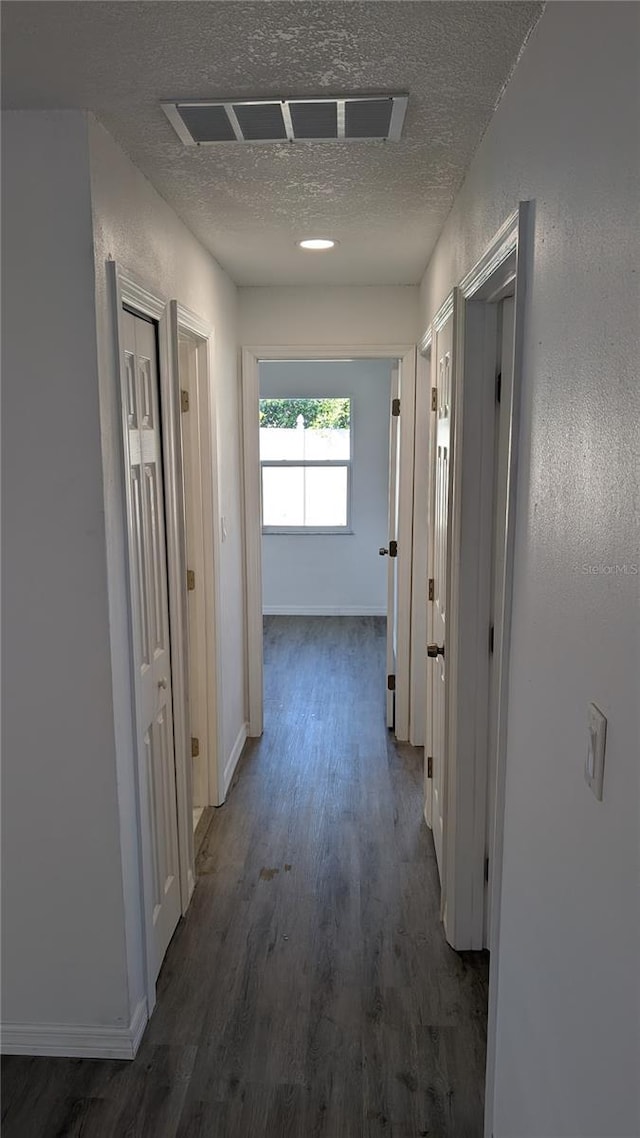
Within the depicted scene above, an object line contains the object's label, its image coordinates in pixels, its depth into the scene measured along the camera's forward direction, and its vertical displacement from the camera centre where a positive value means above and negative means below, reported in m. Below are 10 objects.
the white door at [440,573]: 2.79 -0.50
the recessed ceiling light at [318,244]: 3.06 +0.78
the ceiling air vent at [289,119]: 1.74 +0.74
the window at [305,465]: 7.09 -0.20
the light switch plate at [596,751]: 1.05 -0.41
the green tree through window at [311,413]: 7.06 +0.27
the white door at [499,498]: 2.26 -0.17
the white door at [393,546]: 4.33 -0.57
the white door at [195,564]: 3.34 -0.53
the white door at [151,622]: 2.28 -0.55
